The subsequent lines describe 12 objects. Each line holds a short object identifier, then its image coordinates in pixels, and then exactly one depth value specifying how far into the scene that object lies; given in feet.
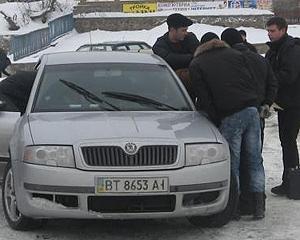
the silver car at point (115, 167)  16.94
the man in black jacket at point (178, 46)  24.54
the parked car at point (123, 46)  77.97
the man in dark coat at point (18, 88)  24.26
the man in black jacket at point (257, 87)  20.38
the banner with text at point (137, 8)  127.54
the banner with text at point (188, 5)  127.44
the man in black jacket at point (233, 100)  19.79
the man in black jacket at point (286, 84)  21.93
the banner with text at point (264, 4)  127.65
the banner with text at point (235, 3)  127.34
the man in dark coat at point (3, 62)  64.18
